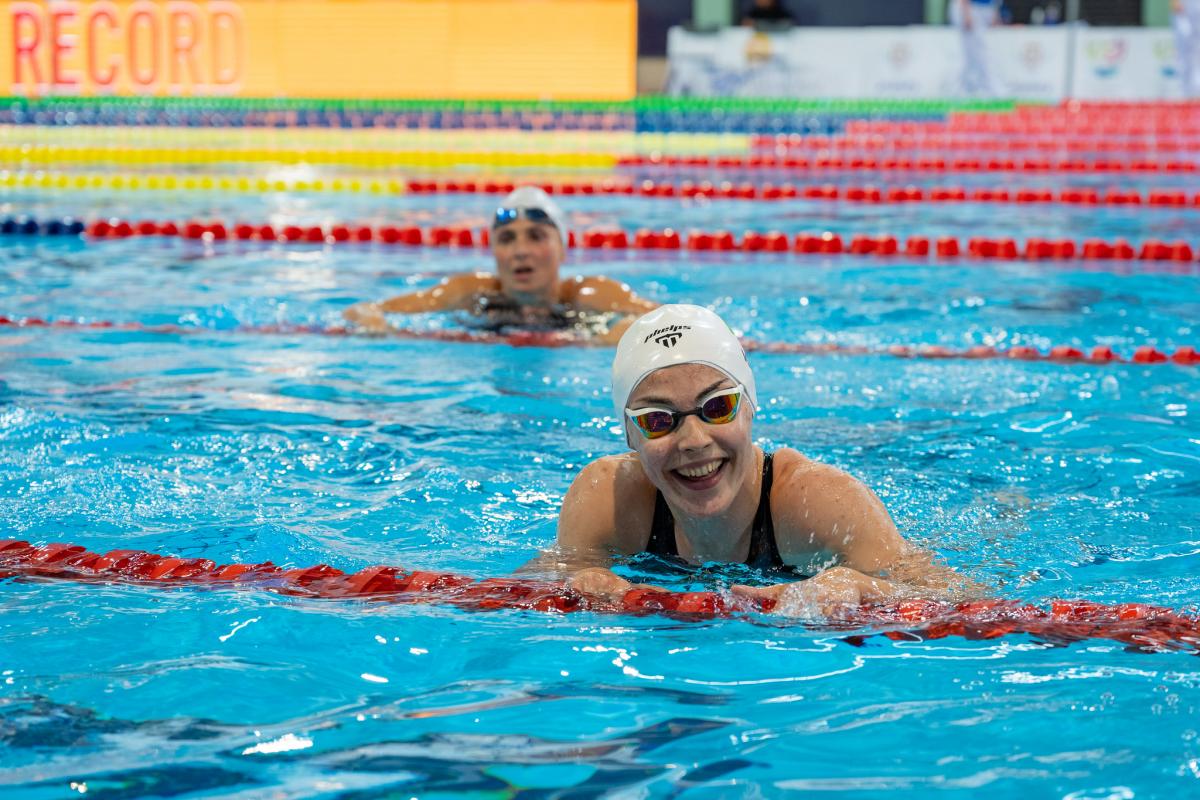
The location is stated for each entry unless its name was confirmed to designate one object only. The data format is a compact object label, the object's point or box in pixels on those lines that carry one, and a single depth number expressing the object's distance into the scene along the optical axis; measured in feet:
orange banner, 63.57
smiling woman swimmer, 9.69
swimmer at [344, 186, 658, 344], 20.95
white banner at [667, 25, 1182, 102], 65.16
